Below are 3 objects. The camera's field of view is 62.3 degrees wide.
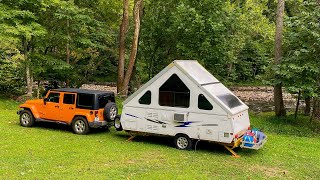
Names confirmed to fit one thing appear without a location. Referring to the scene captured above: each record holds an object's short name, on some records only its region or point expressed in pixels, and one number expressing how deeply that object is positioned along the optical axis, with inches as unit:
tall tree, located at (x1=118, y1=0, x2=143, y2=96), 622.9
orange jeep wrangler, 370.2
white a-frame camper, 306.8
